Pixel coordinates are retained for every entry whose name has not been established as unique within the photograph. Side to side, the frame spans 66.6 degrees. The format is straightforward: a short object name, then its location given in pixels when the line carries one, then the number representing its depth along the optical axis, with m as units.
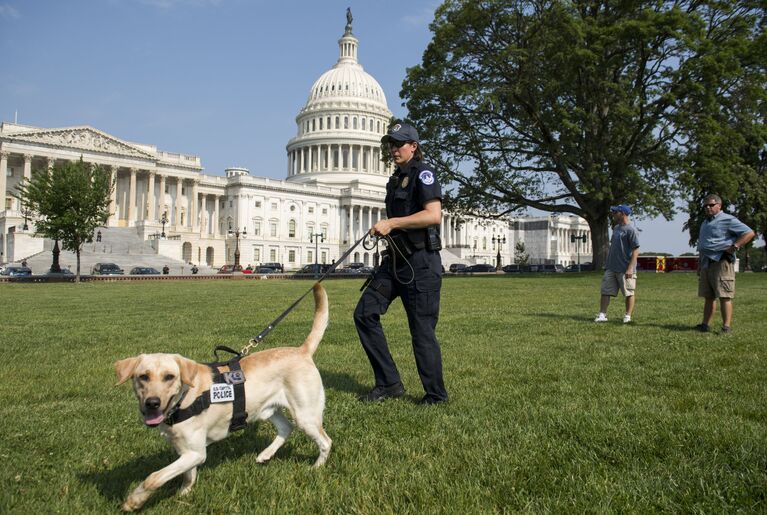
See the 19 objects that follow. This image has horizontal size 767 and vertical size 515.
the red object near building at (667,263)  59.16
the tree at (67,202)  41.59
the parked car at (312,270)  61.86
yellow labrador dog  3.22
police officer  5.28
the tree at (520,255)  129.88
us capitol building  79.25
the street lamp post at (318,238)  108.31
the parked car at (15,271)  46.09
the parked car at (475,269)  74.18
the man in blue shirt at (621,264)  11.34
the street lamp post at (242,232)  100.82
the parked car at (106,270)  51.82
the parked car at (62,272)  46.91
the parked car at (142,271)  55.12
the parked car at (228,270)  70.62
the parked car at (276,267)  70.39
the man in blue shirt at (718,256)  9.87
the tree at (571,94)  30.50
